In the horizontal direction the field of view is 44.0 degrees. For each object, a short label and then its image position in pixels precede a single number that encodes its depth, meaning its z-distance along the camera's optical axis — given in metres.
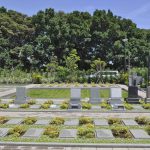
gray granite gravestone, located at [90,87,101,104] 10.67
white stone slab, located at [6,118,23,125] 7.63
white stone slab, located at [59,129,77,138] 6.31
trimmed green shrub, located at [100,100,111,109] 9.75
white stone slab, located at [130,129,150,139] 6.28
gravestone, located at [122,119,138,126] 7.46
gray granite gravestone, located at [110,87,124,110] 10.01
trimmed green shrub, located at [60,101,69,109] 9.64
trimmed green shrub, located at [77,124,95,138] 6.23
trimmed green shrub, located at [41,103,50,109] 9.71
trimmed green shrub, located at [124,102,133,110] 9.53
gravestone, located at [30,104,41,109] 10.03
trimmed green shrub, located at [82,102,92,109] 9.62
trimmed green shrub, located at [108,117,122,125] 7.43
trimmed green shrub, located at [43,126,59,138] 6.23
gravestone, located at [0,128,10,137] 6.45
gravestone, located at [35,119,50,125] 7.49
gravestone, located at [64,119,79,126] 7.41
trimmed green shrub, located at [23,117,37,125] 7.40
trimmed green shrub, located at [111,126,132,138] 6.34
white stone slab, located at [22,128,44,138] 6.29
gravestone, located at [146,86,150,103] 11.03
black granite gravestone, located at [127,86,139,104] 10.86
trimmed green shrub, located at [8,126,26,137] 6.41
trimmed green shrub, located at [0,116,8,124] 7.56
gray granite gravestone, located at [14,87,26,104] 10.75
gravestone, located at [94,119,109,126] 7.42
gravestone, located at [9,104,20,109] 10.04
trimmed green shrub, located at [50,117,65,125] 7.35
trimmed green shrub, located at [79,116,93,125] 7.44
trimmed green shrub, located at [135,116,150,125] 7.50
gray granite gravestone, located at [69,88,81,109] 9.60
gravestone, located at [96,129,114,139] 6.25
